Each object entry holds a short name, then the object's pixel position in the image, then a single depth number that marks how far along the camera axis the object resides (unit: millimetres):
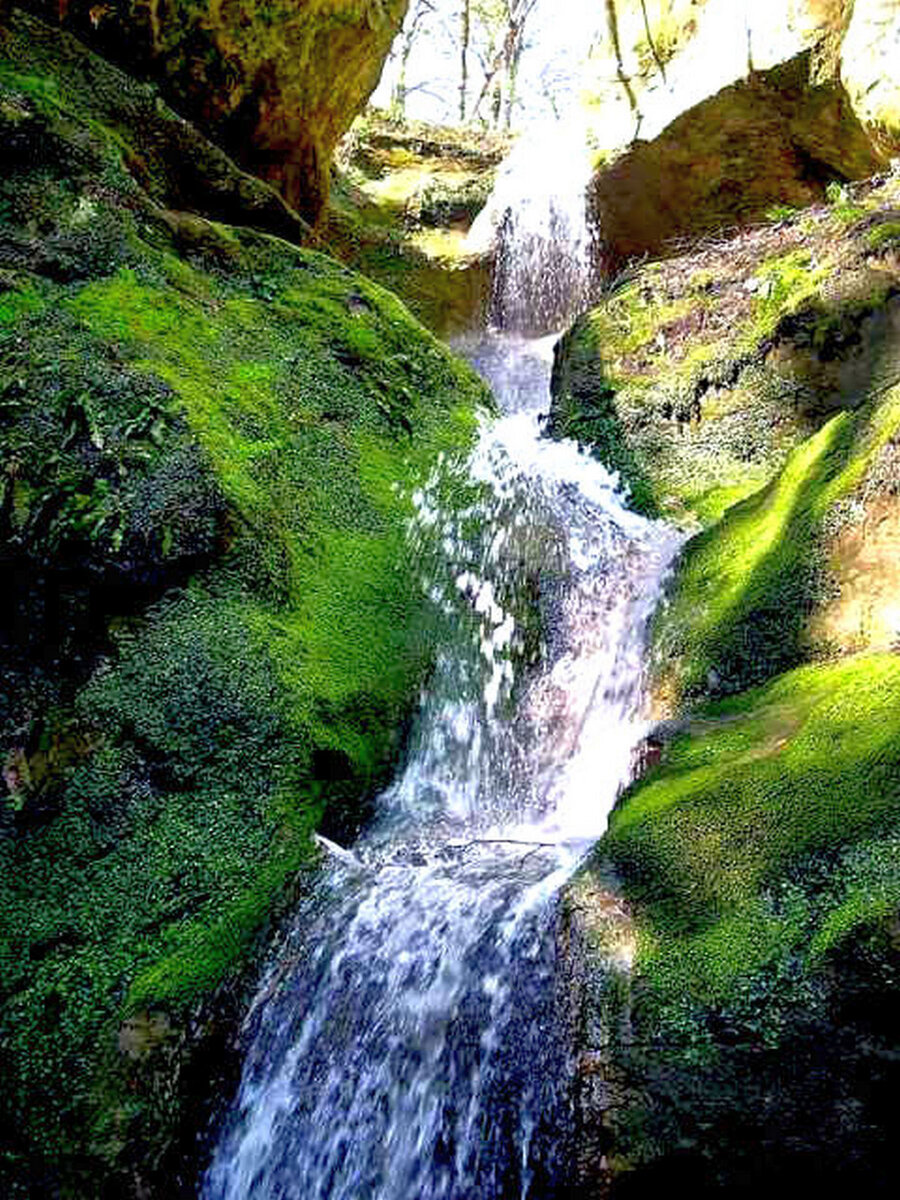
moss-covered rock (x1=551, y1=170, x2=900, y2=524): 7598
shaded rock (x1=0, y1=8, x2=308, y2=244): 7895
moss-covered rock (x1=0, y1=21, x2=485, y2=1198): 3867
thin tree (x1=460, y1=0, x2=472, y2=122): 23984
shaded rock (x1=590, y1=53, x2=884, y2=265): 11367
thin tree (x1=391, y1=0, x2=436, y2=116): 22922
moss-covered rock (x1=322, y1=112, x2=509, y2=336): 14430
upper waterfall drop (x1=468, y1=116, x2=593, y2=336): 13336
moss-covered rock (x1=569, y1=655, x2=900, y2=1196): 2586
